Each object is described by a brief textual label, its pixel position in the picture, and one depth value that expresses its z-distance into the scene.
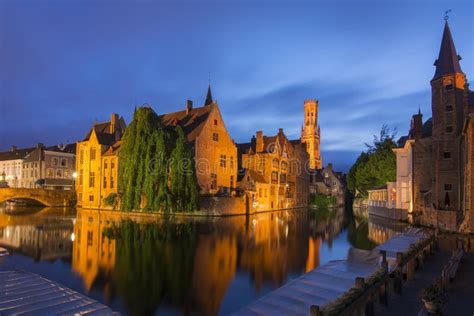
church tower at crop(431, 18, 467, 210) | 30.39
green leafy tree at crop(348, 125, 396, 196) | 50.91
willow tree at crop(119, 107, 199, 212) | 38.81
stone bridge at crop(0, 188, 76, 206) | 53.38
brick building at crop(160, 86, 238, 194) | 47.84
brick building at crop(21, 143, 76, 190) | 70.25
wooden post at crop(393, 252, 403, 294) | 11.80
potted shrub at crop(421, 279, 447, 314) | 8.11
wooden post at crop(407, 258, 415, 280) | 13.65
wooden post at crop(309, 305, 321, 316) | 7.23
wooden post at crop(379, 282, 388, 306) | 10.68
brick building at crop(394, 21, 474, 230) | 27.87
